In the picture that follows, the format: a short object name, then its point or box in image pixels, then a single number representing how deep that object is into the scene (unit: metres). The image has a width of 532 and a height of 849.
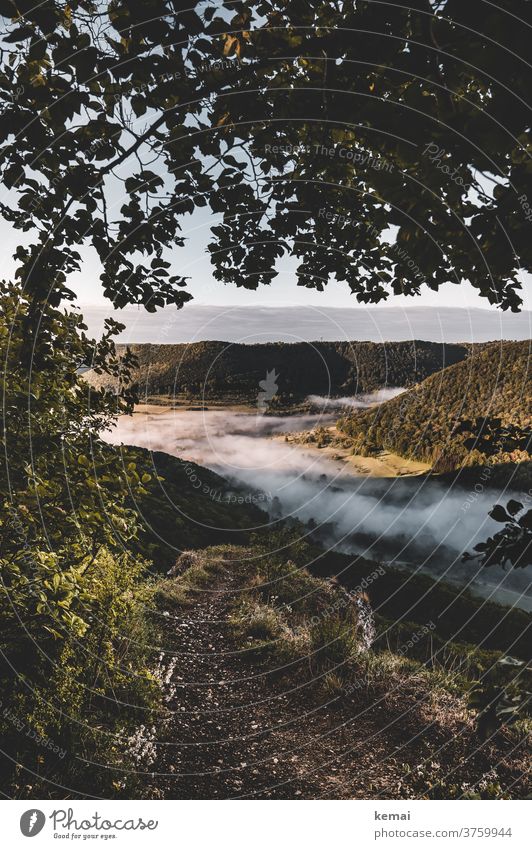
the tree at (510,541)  2.57
